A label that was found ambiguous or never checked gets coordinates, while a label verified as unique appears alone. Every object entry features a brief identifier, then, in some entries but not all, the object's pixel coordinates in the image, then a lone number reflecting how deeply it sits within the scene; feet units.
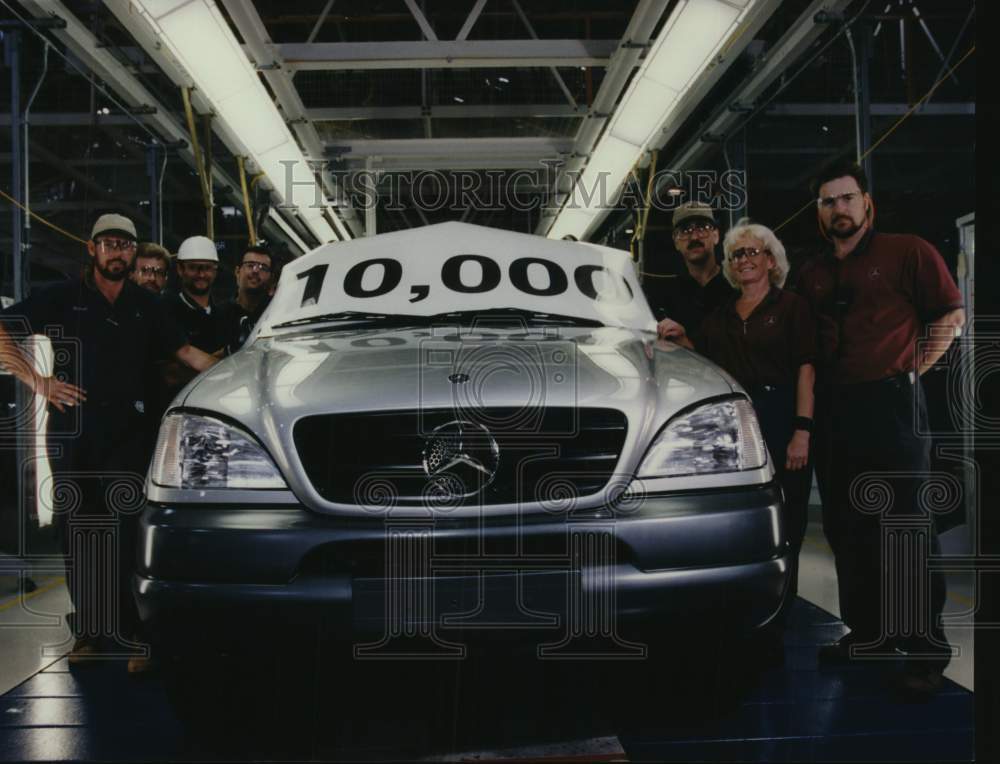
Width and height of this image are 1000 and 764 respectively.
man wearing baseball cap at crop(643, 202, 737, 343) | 12.99
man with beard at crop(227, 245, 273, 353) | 14.69
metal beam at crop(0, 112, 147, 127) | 26.55
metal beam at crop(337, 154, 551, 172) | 26.94
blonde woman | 10.50
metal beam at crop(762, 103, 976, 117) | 25.11
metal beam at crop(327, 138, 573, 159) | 25.64
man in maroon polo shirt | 9.78
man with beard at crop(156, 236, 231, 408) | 13.79
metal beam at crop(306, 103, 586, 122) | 23.29
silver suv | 6.64
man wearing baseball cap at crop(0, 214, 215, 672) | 10.82
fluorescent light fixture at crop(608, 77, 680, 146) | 17.26
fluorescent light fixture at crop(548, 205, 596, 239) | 29.27
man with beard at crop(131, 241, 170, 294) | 14.69
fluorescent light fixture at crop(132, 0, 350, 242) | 13.75
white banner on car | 10.73
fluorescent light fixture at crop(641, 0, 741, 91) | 13.98
